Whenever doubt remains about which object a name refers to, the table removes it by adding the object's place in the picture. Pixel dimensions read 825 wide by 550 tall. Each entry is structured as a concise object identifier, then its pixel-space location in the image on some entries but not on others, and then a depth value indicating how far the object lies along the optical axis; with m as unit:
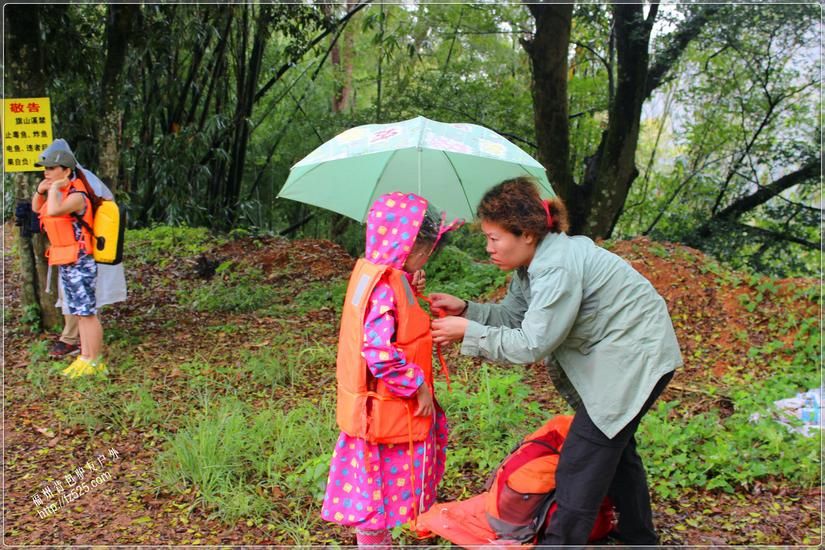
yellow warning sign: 5.37
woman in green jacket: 2.12
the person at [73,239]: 4.77
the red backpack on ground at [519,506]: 2.41
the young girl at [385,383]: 2.22
